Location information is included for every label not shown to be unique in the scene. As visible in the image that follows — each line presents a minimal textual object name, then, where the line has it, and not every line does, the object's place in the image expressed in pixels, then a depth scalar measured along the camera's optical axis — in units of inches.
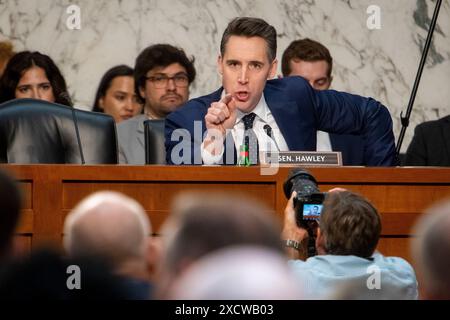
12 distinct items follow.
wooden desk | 260.9
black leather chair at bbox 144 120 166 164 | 334.2
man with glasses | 374.6
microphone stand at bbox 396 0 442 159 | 335.2
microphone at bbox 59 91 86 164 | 294.6
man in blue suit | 289.2
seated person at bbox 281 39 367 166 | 375.4
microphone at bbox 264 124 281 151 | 299.0
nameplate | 269.1
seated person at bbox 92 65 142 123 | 405.8
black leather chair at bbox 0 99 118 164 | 298.6
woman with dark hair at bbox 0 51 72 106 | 369.3
